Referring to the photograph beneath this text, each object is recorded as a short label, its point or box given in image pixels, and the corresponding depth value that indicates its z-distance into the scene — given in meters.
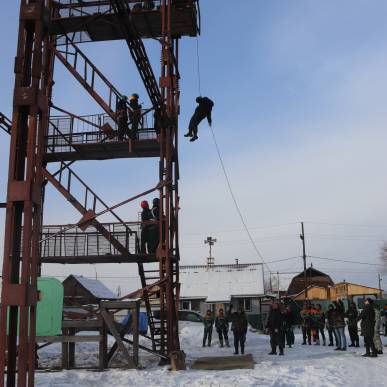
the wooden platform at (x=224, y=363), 12.69
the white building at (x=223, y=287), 46.50
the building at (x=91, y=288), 29.75
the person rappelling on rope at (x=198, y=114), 16.00
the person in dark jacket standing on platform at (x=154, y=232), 15.49
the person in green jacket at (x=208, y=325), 21.23
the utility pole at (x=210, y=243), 74.06
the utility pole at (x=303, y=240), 50.51
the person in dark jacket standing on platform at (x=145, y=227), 15.55
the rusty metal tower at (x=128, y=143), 14.23
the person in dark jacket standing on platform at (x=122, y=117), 15.80
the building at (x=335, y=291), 63.28
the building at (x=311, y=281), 67.31
